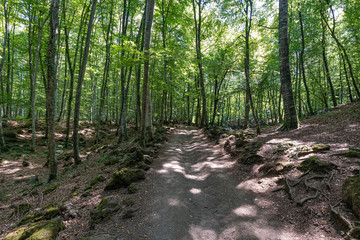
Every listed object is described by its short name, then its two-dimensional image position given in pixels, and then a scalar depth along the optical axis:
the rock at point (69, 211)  4.11
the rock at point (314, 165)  4.21
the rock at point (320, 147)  5.14
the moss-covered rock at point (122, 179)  5.20
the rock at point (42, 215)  4.10
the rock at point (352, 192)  2.85
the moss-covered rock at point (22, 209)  5.24
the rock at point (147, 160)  6.99
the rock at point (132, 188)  4.82
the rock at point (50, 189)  6.54
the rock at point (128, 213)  3.81
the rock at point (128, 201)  4.28
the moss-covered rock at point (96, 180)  5.88
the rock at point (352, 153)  4.27
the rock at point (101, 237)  3.04
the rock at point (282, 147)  6.03
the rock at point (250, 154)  6.56
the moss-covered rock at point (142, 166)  6.36
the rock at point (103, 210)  3.79
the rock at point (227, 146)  9.02
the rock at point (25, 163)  10.41
